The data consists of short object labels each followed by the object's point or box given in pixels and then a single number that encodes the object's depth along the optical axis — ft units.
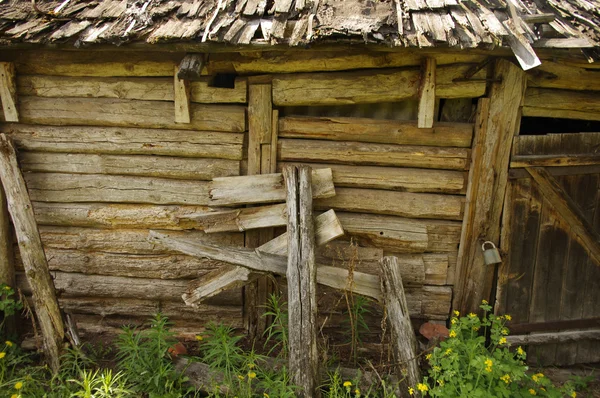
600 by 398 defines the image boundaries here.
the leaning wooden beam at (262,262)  12.50
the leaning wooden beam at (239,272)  12.73
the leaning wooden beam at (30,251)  13.34
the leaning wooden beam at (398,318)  12.17
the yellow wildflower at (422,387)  11.21
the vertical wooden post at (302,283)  11.80
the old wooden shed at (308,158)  12.79
